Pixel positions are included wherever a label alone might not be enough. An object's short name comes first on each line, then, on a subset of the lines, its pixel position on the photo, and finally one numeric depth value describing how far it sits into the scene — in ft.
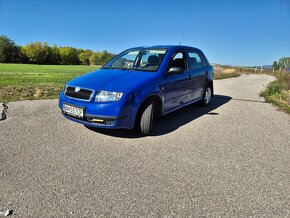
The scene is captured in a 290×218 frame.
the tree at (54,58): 276.62
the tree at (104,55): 323.20
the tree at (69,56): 281.07
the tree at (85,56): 304.91
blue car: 13.26
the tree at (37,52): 260.01
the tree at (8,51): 235.20
